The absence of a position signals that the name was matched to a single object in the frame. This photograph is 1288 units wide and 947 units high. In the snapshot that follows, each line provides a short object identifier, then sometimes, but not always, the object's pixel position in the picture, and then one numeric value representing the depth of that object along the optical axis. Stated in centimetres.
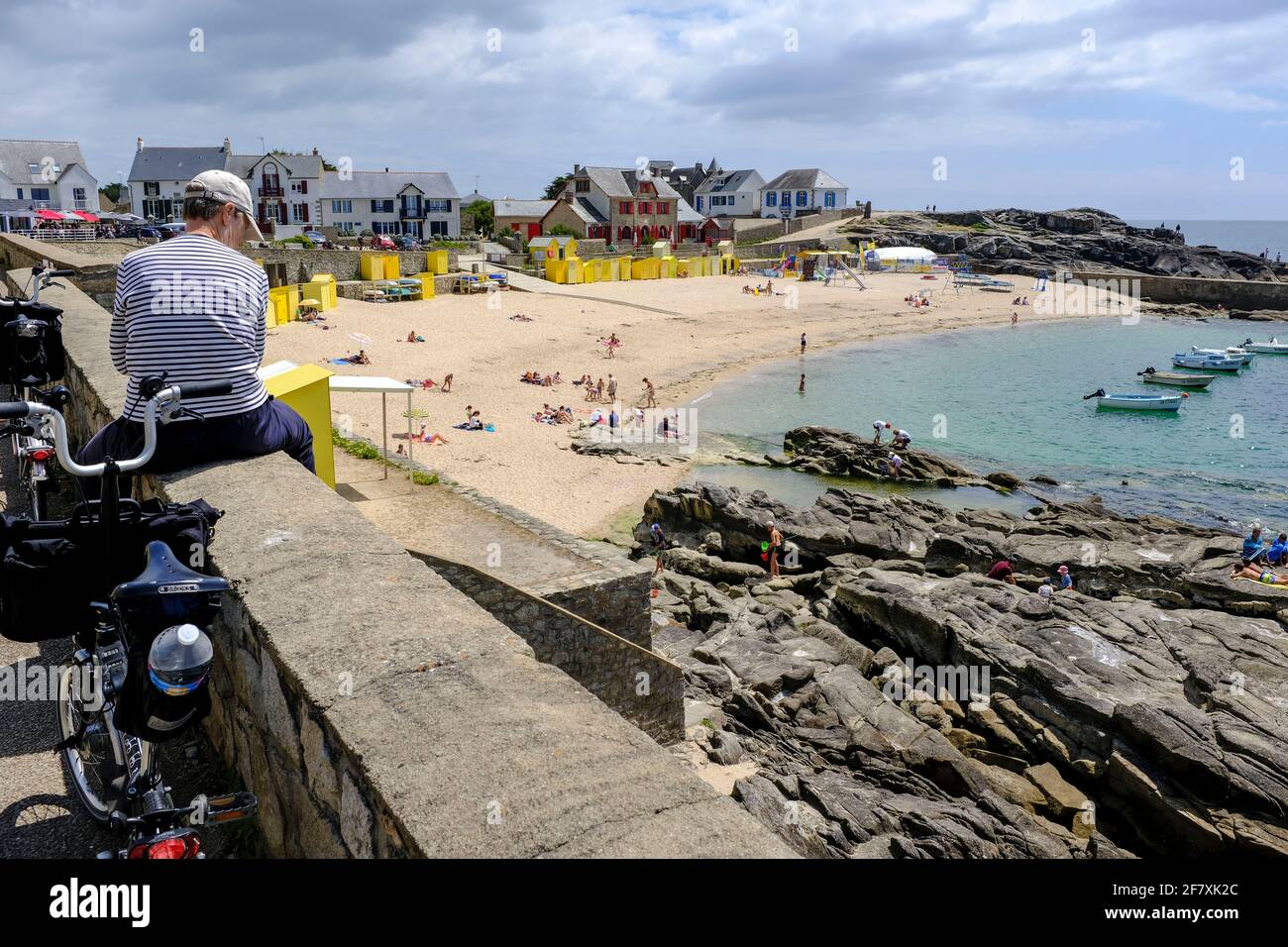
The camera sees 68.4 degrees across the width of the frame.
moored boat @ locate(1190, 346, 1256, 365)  5096
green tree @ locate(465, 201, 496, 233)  8356
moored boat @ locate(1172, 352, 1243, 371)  4938
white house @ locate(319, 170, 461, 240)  7606
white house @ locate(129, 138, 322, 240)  7069
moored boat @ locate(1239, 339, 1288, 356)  5659
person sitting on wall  440
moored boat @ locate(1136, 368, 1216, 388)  4462
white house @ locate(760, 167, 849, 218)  9906
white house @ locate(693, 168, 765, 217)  10119
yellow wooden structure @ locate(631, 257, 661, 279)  6450
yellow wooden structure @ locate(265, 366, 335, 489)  867
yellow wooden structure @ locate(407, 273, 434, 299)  4778
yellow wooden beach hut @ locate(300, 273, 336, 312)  4200
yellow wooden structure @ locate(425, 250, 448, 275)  5238
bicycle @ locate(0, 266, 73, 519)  599
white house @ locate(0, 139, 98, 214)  6700
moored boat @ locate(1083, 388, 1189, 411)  3922
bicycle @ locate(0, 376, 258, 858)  265
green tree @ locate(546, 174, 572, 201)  9291
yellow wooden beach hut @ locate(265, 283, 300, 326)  3856
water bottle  260
